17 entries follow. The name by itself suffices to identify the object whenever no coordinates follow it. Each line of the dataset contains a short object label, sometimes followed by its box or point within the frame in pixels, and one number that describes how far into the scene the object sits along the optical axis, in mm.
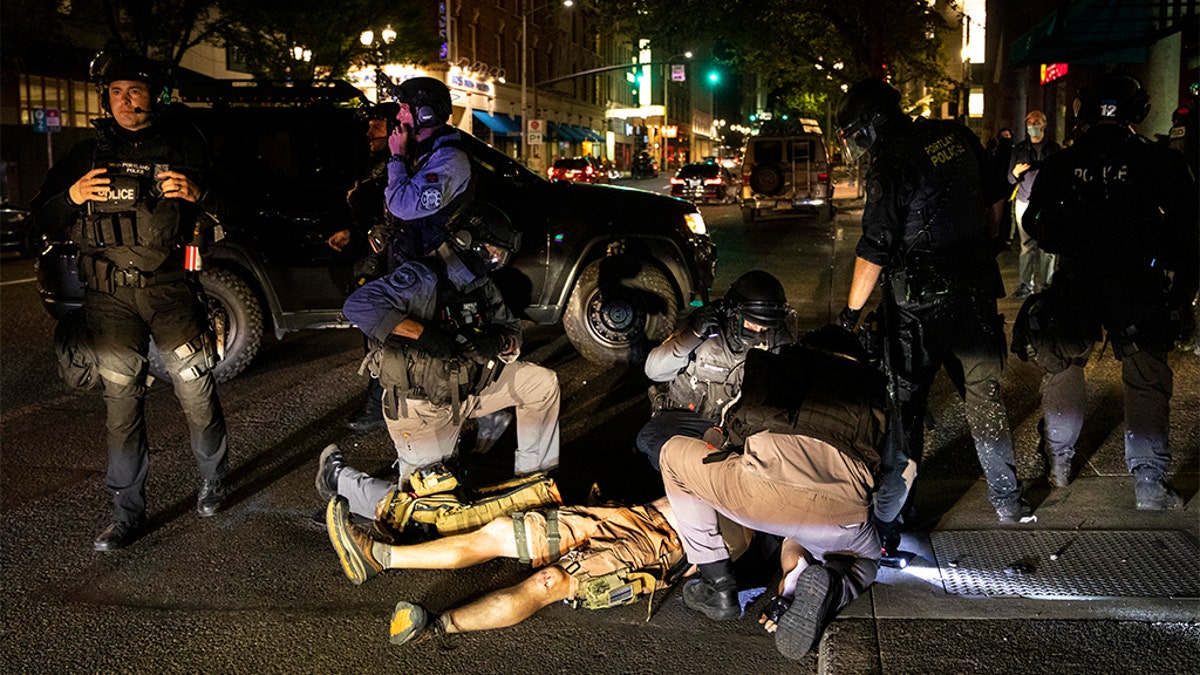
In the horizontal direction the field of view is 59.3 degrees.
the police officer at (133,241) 4480
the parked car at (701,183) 32844
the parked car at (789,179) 23844
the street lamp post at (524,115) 34353
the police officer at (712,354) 4160
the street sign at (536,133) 32469
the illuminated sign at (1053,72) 18062
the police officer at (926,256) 4250
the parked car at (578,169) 36938
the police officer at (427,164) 4613
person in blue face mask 9469
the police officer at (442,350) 4363
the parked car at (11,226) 17906
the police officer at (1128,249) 4402
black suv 7668
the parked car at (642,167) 60378
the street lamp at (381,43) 26291
